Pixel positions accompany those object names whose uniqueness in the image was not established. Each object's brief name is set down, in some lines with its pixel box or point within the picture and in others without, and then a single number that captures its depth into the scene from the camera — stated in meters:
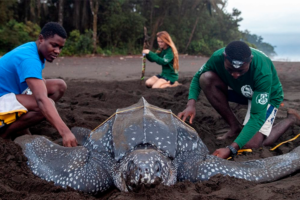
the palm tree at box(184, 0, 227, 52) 17.71
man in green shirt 2.18
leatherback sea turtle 1.67
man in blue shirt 2.17
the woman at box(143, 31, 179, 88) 4.92
